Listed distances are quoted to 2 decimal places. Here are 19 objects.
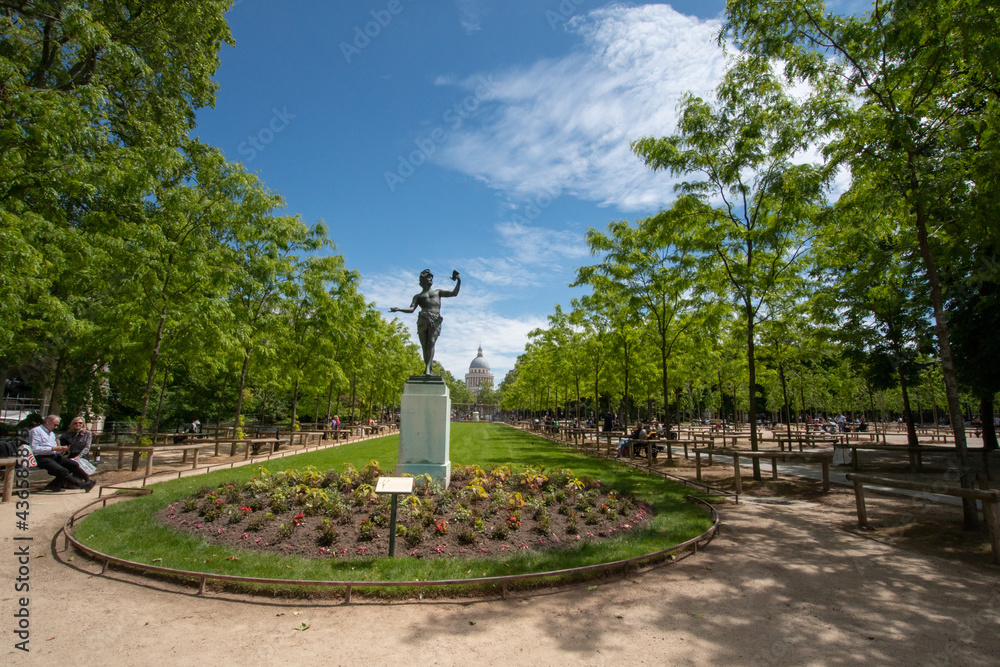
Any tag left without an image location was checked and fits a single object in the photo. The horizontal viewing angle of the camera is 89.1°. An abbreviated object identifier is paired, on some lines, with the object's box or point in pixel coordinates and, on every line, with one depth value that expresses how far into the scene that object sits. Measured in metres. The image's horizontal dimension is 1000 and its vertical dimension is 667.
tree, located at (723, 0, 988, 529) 7.89
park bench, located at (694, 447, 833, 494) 11.53
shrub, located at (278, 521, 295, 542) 6.92
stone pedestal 10.35
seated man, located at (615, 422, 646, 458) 19.73
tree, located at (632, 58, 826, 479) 12.79
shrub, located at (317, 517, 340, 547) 6.78
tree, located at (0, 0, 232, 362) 10.87
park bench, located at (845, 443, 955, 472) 14.07
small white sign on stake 5.92
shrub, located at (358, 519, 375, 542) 6.89
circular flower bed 6.84
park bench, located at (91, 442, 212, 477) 12.49
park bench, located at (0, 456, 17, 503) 9.32
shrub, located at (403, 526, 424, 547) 6.75
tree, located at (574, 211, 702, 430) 17.62
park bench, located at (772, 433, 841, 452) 21.44
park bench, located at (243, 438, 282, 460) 16.61
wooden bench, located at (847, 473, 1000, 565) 6.45
